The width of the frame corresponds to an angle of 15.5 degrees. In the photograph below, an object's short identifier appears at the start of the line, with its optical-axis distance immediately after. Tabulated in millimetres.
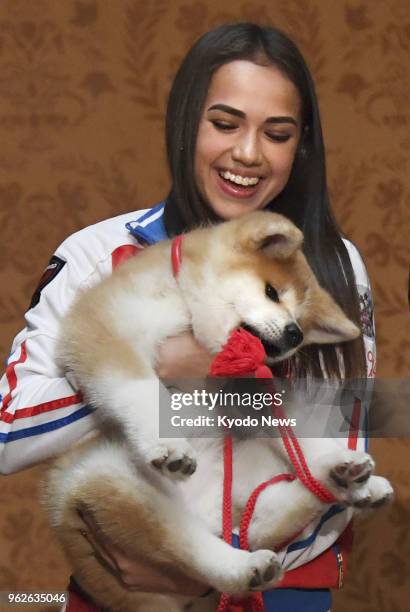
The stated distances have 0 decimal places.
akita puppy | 1468
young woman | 1575
